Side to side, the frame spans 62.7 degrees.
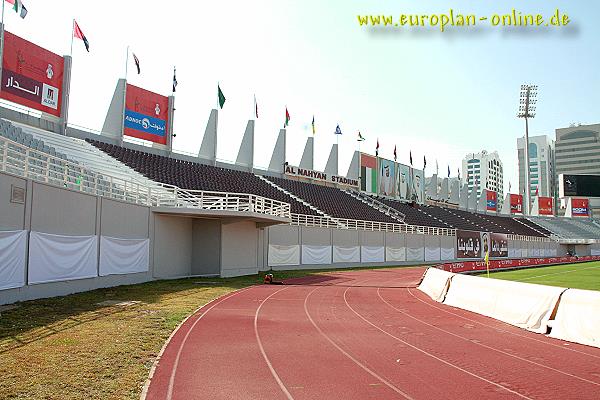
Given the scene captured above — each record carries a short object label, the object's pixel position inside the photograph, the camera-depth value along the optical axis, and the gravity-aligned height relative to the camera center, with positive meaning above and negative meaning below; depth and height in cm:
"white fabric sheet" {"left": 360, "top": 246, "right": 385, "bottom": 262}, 4628 -200
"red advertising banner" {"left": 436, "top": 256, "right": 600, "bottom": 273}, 3809 -270
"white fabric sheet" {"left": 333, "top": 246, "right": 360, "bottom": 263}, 4250 -189
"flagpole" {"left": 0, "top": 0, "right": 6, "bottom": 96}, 2971 +1102
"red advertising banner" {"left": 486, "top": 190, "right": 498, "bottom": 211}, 9994 +699
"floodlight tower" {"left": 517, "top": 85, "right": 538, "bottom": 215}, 10131 +2754
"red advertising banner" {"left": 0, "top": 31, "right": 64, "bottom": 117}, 3147 +1017
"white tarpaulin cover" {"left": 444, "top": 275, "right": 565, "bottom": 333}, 1394 -213
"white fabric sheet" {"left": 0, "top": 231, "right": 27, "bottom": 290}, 1347 -88
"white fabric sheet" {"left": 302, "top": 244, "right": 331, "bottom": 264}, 3872 -182
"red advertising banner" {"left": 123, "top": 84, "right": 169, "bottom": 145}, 4097 +980
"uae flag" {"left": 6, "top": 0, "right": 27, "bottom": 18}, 2834 +1299
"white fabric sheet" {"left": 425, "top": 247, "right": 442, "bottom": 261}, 5658 -234
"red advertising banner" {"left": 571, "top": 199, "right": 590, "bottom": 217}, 10362 +616
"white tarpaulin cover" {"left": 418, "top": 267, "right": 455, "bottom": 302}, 2122 -235
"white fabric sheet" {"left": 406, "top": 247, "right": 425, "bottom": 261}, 5362 -225
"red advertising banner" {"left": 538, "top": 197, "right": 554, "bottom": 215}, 10612 +643
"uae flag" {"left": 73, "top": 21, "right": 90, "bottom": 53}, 3575 +1407
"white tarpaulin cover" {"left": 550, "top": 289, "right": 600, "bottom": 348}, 1188 -207
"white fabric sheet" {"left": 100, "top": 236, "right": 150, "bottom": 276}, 1977 -117
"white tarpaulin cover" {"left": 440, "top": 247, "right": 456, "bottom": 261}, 5922 -241
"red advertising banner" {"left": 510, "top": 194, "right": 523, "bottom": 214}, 10269 +656
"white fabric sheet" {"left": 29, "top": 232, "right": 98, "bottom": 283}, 1528 -101
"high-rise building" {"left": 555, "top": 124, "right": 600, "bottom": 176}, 18038 +3239
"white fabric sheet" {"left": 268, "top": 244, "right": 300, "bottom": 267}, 3509 -171
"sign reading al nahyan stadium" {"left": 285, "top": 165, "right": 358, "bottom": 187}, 5988 +728
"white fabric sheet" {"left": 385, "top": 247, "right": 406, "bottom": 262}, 5008 -213
